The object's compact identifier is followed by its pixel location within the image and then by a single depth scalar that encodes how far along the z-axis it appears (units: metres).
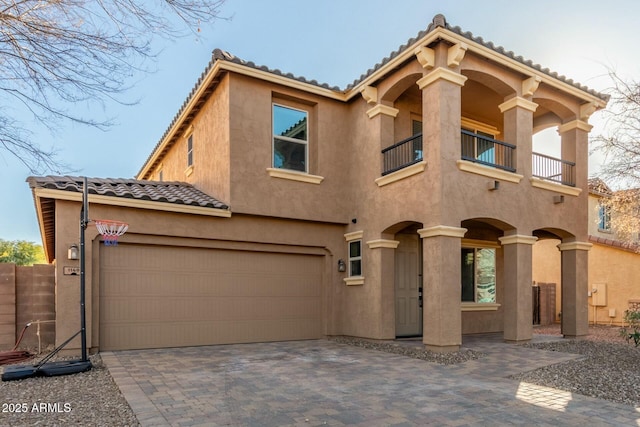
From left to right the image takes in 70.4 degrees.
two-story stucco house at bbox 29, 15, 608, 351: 8.90
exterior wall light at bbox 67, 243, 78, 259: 8.34
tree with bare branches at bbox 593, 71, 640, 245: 8.66
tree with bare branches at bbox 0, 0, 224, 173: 5.02
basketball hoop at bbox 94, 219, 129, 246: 7.58
